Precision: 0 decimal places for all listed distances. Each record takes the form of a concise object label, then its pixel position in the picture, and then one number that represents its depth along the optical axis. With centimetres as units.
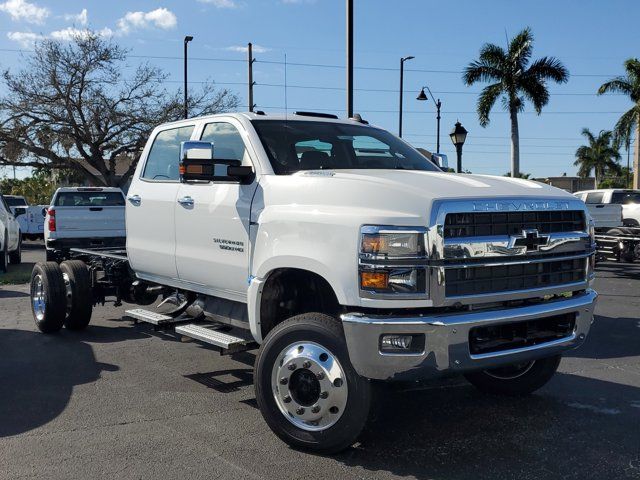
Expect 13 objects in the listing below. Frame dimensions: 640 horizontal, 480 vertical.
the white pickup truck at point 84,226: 1339
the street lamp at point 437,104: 3038
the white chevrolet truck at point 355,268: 391
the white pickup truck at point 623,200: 2198
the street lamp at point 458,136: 2070
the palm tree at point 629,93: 3744
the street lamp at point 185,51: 3031
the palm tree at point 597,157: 7594
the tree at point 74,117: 3148
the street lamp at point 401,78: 2817
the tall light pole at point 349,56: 1433
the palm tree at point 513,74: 3462
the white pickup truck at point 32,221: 2706
